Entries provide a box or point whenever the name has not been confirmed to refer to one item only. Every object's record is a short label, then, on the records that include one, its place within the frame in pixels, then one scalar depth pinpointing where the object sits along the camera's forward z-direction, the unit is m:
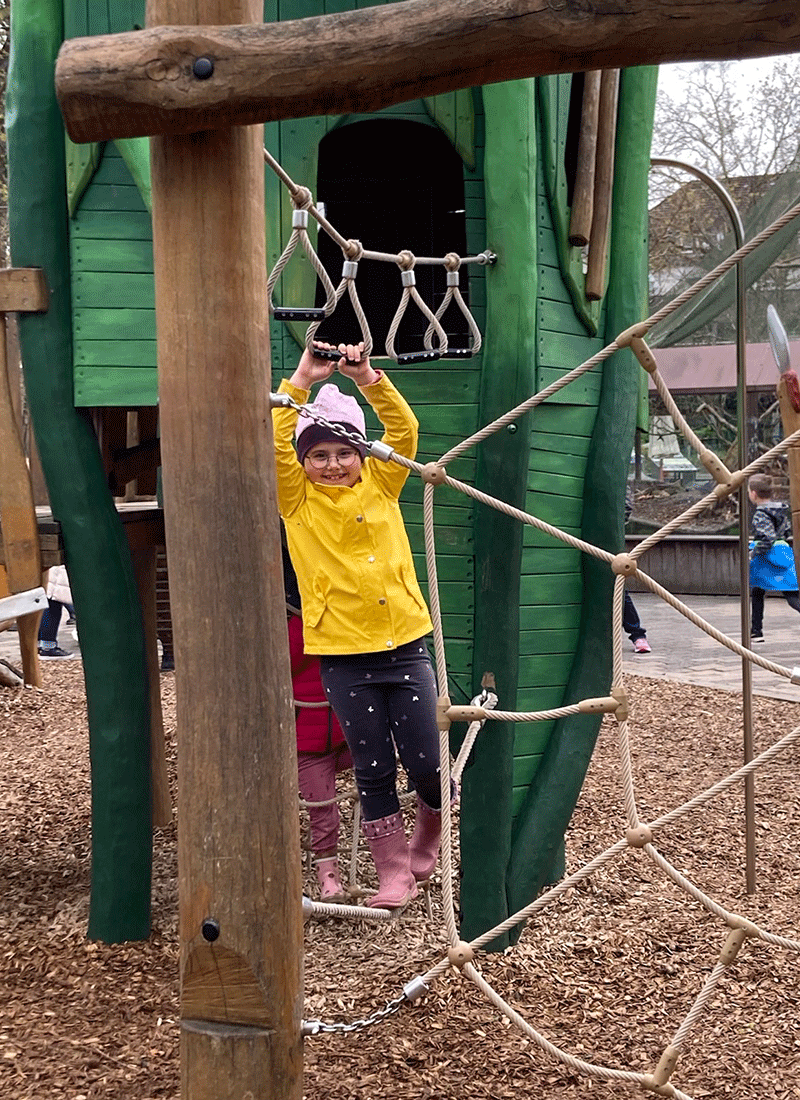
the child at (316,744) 3.88
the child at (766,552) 9.98
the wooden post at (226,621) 2.20
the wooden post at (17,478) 3.68
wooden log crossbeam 1.88
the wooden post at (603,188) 3.80
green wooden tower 3.49
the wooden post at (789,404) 4.27
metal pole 4.25
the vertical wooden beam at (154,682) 5.18
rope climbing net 2.50
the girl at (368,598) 3.32
